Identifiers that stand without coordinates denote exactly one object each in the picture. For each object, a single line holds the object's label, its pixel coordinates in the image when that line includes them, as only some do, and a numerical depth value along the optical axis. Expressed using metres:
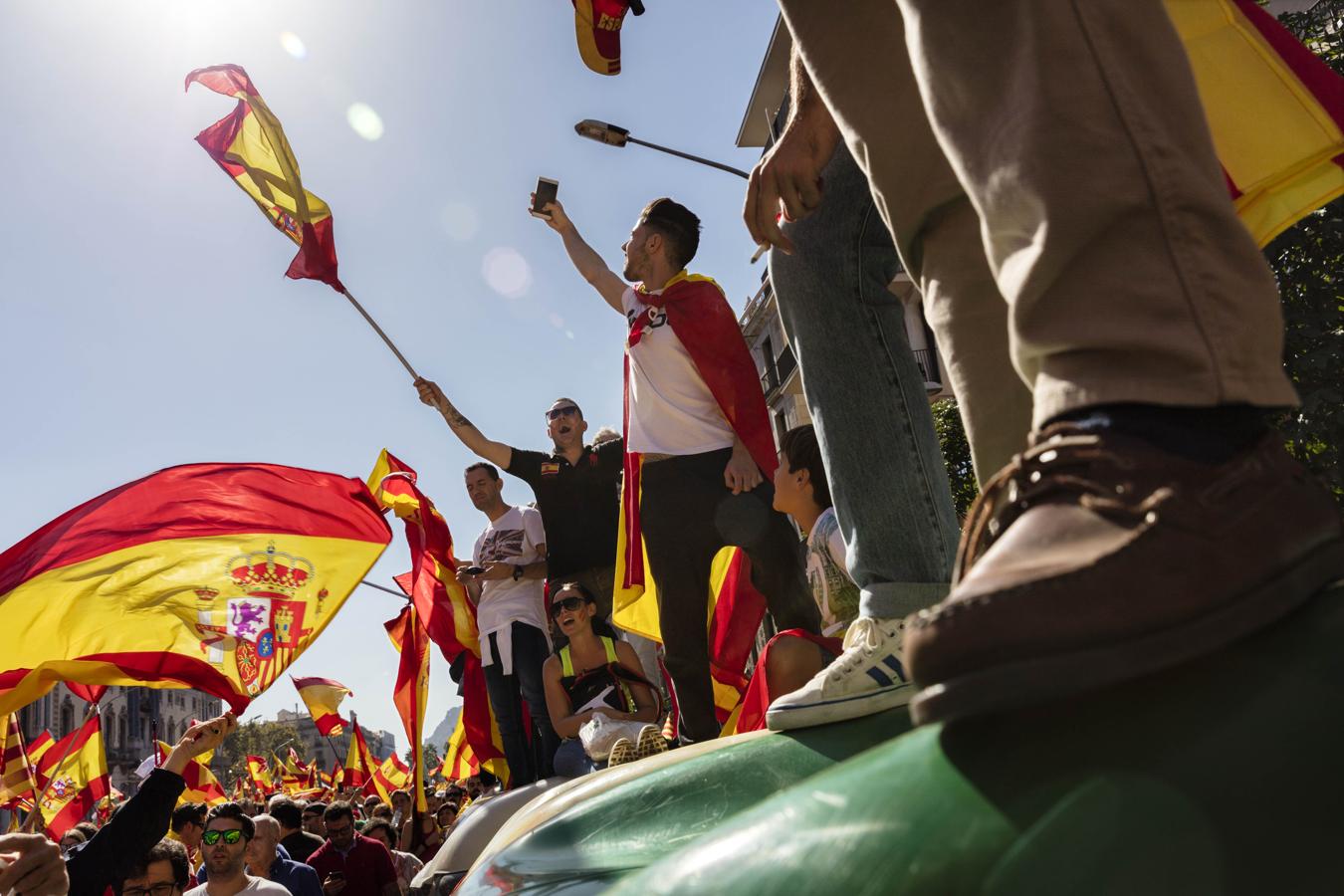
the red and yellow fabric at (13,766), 10.00
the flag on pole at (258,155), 6.82
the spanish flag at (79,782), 14.70
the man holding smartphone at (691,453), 3.69
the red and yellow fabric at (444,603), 7.46
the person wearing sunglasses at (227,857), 5.88
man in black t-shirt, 5.81
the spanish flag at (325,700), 20.27
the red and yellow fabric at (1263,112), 1.43
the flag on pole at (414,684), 7.41
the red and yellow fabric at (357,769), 22.60
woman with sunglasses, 5.21
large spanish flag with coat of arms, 4.81
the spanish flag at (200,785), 16.35
